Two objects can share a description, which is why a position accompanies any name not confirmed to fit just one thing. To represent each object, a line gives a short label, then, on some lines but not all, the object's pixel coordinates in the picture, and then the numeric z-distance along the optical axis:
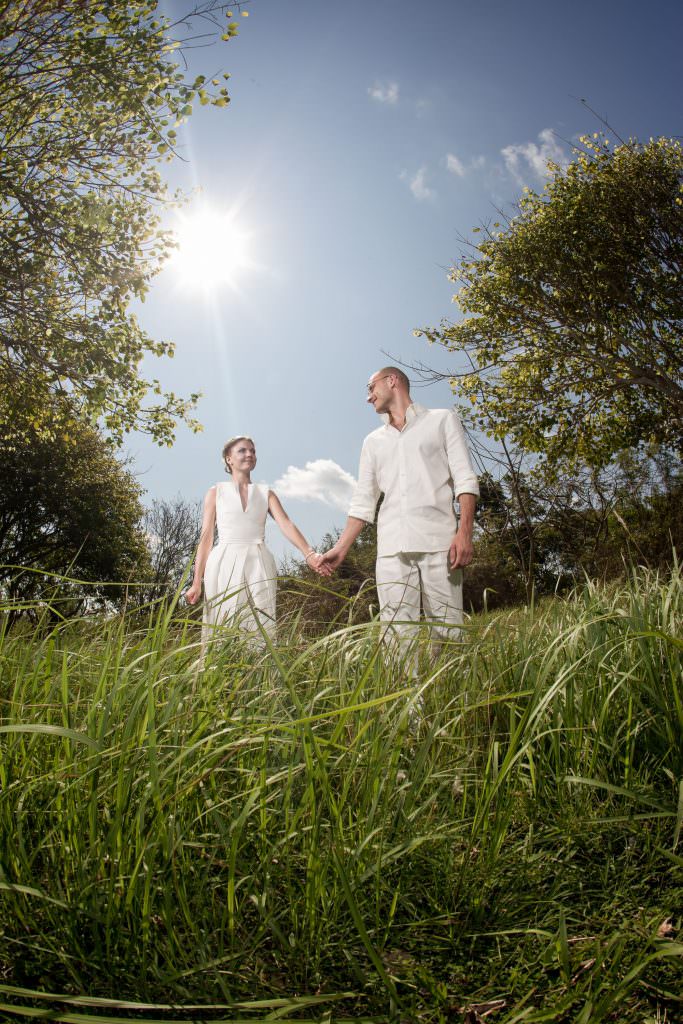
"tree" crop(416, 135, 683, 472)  15.91
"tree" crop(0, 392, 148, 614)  22.83
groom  4.65
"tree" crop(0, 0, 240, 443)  10.75
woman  6.96
